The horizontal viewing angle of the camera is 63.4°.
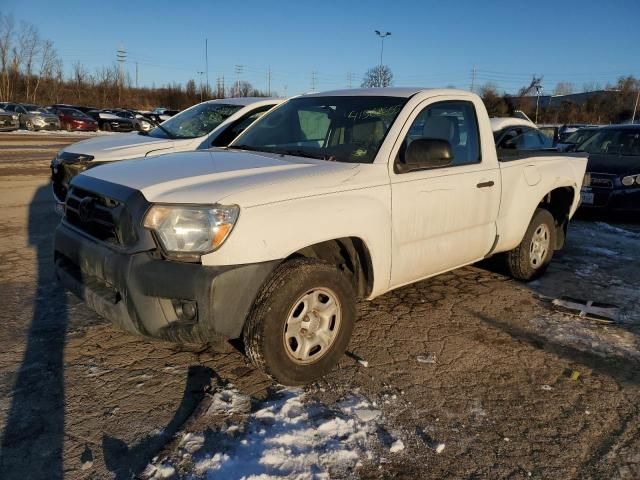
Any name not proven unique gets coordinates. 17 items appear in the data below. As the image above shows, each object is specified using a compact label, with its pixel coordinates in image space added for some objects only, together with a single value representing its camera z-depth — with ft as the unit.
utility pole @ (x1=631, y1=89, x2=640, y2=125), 201.16
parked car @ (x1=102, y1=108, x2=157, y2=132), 105.60
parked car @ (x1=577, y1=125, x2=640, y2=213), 27.71
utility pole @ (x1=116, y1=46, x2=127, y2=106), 215.31
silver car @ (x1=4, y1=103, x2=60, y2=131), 96.37
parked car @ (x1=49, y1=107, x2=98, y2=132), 100.68
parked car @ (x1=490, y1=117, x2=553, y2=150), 32.17
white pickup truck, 9.23
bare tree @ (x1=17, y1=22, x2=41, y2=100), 179.37
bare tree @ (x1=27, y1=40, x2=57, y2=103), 181.78
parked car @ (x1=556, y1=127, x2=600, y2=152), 34.99
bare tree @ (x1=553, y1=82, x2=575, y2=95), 323.16
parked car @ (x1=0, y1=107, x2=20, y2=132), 87.51
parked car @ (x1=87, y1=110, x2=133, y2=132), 107.34
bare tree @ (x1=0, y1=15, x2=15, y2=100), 171.42
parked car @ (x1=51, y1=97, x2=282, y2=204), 21.02
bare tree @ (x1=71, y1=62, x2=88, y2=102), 204.46
